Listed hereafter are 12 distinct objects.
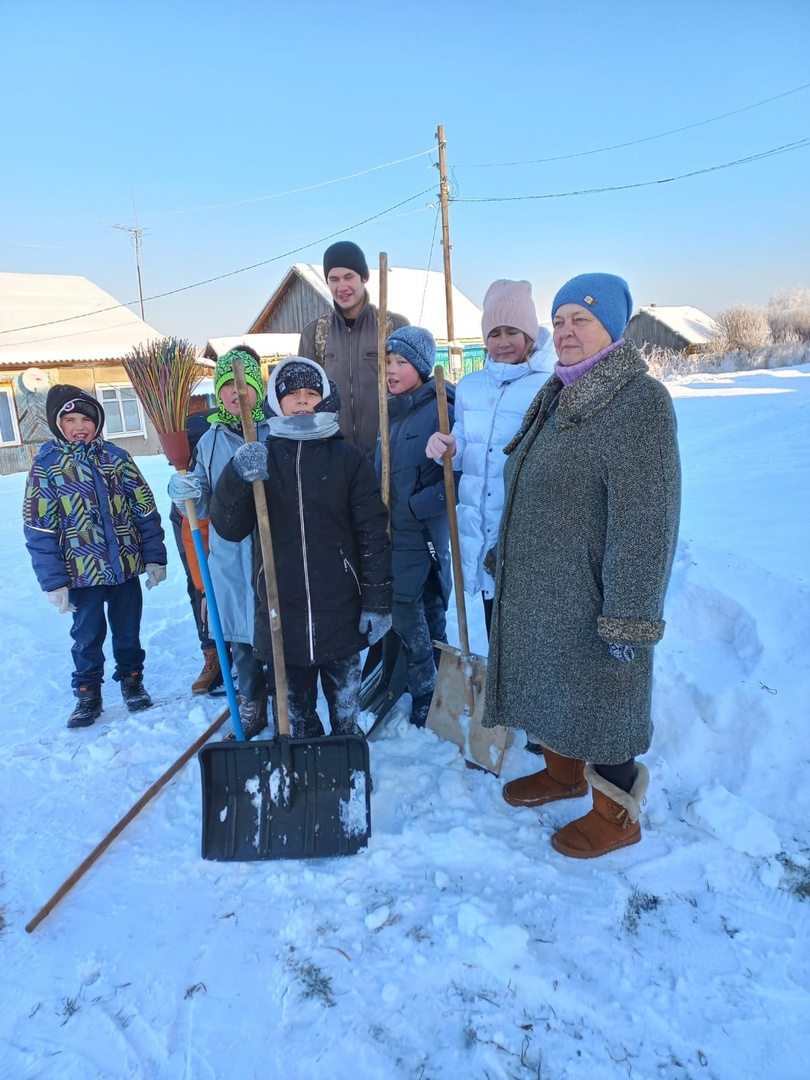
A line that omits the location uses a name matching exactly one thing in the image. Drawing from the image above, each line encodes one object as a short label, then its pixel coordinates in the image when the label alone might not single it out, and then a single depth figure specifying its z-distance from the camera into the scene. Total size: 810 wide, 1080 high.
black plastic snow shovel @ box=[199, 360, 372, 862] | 2.28
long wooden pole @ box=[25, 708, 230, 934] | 2.10
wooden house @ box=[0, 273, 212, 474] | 15.47
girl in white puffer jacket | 2.57
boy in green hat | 2.99
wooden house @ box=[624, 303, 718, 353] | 33.00
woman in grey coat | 1.82
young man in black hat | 3.21
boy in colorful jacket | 3.18
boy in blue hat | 2.93
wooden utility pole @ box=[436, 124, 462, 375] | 15.27
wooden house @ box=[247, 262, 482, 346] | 20.03
